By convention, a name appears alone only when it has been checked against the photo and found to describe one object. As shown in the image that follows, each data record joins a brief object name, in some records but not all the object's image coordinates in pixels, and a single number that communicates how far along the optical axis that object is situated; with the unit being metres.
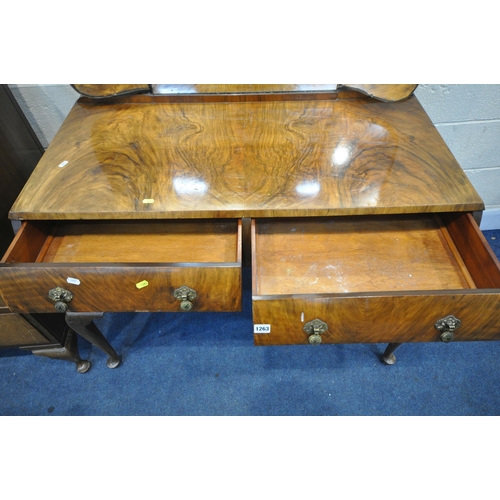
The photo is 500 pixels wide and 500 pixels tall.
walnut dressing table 0.65
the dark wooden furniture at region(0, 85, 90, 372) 0.91
